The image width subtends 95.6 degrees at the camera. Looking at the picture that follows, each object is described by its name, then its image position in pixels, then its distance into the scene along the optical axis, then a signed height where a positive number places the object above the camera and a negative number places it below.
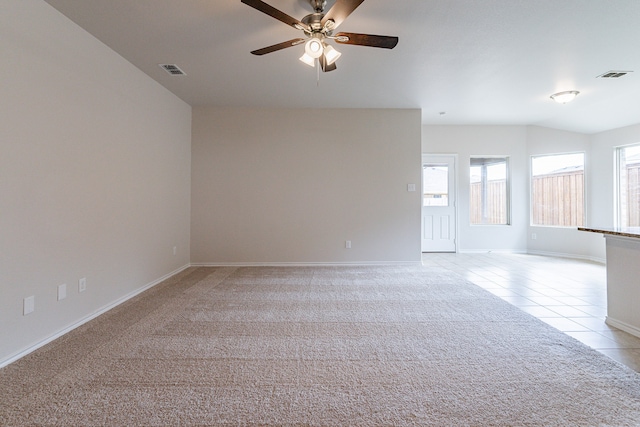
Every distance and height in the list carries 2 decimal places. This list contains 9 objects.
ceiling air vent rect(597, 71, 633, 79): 3.46 +1.74
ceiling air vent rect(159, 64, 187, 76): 3.28 +1.70
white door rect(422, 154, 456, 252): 6.12 +0.29
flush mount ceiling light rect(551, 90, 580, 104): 4.04 +1.72
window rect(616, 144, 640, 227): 4.86 +0.56
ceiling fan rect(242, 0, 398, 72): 2.03 +1.39
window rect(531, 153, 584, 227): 5.57 +0.55
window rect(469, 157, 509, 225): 6.19 +0.54
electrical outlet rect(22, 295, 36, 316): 2.05 -0.65
